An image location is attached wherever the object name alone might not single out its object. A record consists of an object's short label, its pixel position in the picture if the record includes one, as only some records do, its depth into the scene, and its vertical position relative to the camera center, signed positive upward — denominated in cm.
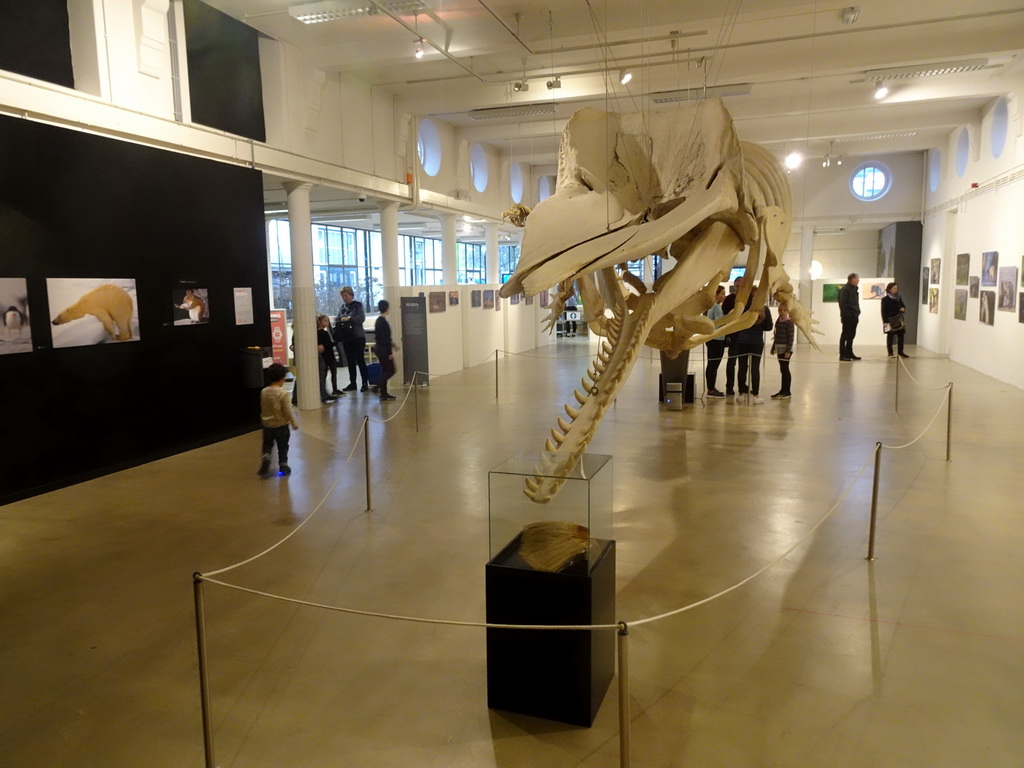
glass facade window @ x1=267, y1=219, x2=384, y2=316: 2188 +136
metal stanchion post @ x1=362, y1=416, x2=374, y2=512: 621 -131
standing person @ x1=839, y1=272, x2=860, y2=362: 1638 -37
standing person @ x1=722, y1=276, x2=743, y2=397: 1195 -125
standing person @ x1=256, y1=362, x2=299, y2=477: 742 -109
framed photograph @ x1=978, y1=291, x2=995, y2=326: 1410 -36
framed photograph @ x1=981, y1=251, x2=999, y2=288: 1386 +46
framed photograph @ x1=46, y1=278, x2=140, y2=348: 723 +0
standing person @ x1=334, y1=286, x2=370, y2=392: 1254 -42
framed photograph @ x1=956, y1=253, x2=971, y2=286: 1598 +54
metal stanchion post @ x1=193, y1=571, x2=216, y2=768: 299 -161
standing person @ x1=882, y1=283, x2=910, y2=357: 1625 -44
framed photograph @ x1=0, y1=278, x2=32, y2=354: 663 -4
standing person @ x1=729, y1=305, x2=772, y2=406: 1156 -83
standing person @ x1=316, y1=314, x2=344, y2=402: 1192 -78
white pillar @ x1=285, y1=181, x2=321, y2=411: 1125 +8
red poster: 1398 -57
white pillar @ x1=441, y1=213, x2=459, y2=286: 1711 +124
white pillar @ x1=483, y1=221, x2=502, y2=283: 2008 +146
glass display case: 330 -98
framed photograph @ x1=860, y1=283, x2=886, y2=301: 2017 +7
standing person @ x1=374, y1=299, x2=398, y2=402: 1248 -77
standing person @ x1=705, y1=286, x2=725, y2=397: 1223 -108
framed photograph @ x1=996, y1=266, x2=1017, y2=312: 1289 +0
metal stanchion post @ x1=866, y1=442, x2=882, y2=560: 504 -148
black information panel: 1414 -64
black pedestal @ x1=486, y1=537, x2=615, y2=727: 325 -159
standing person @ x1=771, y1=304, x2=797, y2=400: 1194 -88
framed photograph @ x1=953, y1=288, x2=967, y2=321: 1623 -29
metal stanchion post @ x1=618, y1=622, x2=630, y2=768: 258 -148
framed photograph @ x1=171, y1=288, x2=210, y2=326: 876 +3
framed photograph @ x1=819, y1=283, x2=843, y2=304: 2090 +4
